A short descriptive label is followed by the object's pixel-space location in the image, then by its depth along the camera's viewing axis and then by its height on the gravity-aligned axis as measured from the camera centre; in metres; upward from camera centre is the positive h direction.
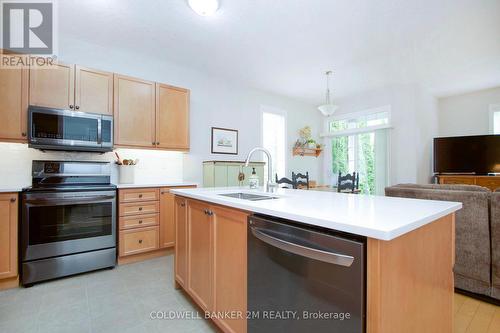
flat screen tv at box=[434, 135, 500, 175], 4.29 +0.26
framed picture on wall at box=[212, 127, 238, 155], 3.98 +0.47
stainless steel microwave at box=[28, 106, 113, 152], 2.29 +0.40
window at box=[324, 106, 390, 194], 4.79 +0.47
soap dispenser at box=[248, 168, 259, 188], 2.07 -0.12
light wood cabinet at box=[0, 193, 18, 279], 2.05 -0.60
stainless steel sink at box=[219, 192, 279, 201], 1.72 -0.22
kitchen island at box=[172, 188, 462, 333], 0.76 -0.37
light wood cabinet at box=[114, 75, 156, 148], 2.79 +0.69
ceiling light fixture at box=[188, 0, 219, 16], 2.18 +1.54
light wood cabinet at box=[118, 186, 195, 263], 2.64 -0.63
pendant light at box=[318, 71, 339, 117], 3.69 +0.95
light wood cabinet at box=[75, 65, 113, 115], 2.55 +0.87
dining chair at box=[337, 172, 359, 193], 3.85 -0.30
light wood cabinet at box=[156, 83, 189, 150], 3.07 +0.69
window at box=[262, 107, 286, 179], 4.86 +0.70
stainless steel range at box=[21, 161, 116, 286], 2.16 -0.53
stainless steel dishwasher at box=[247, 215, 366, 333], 0.79 -0.44
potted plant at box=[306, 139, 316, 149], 5.24 +0.56
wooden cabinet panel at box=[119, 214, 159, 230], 2.64 -0.62
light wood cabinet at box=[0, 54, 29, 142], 2.21 +0.62
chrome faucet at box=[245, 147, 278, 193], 1.98 -0.15
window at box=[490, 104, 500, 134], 4.60 +0.99
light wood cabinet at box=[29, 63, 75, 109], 2.35 +0.84
